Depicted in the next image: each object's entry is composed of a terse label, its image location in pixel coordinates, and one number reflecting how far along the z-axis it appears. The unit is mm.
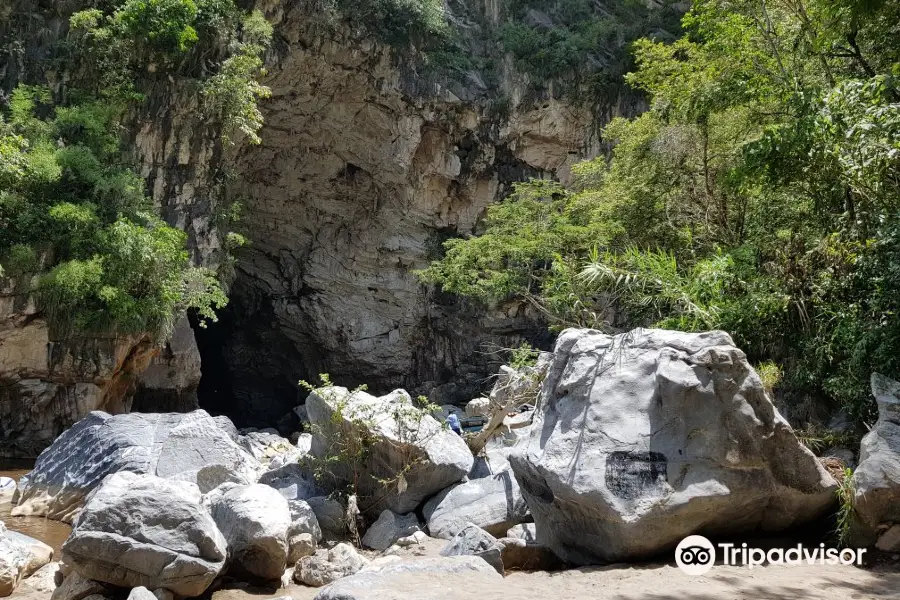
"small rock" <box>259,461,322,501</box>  9133
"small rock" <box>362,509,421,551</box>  8286
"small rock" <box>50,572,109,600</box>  5664
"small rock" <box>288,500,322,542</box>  7535
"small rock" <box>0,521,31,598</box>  6062
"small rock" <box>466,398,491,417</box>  14341
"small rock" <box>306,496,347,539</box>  8383
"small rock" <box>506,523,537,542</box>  7004
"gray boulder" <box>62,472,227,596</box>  5695
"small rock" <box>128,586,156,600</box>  5359
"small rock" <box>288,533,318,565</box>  7285
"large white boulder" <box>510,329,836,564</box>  5516
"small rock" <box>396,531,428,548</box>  7891
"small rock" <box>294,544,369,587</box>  6758
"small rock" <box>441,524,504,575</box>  5852
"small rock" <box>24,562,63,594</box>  6219
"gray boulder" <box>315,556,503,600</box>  4594
